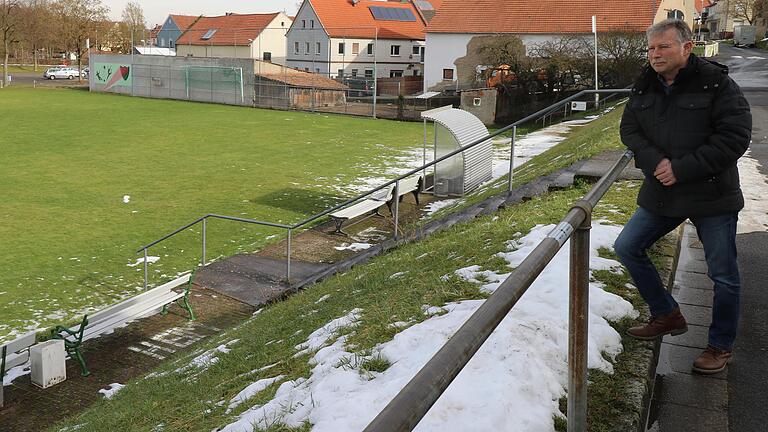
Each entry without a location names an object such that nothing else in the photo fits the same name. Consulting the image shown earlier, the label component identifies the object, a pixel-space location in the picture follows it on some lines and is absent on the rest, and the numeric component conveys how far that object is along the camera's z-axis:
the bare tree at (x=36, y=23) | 73.38
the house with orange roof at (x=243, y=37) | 78.94
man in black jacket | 3.81
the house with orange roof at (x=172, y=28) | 103.12
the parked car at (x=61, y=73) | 77.06
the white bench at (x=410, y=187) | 16.50
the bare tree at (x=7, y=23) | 64.00
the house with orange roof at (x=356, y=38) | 70.81
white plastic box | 8.20
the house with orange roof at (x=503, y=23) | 47.38
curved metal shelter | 17.95
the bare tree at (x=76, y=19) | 76.50
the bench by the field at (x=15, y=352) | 8.13
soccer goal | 51.94
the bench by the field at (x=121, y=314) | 8.87
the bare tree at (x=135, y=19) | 105.88
